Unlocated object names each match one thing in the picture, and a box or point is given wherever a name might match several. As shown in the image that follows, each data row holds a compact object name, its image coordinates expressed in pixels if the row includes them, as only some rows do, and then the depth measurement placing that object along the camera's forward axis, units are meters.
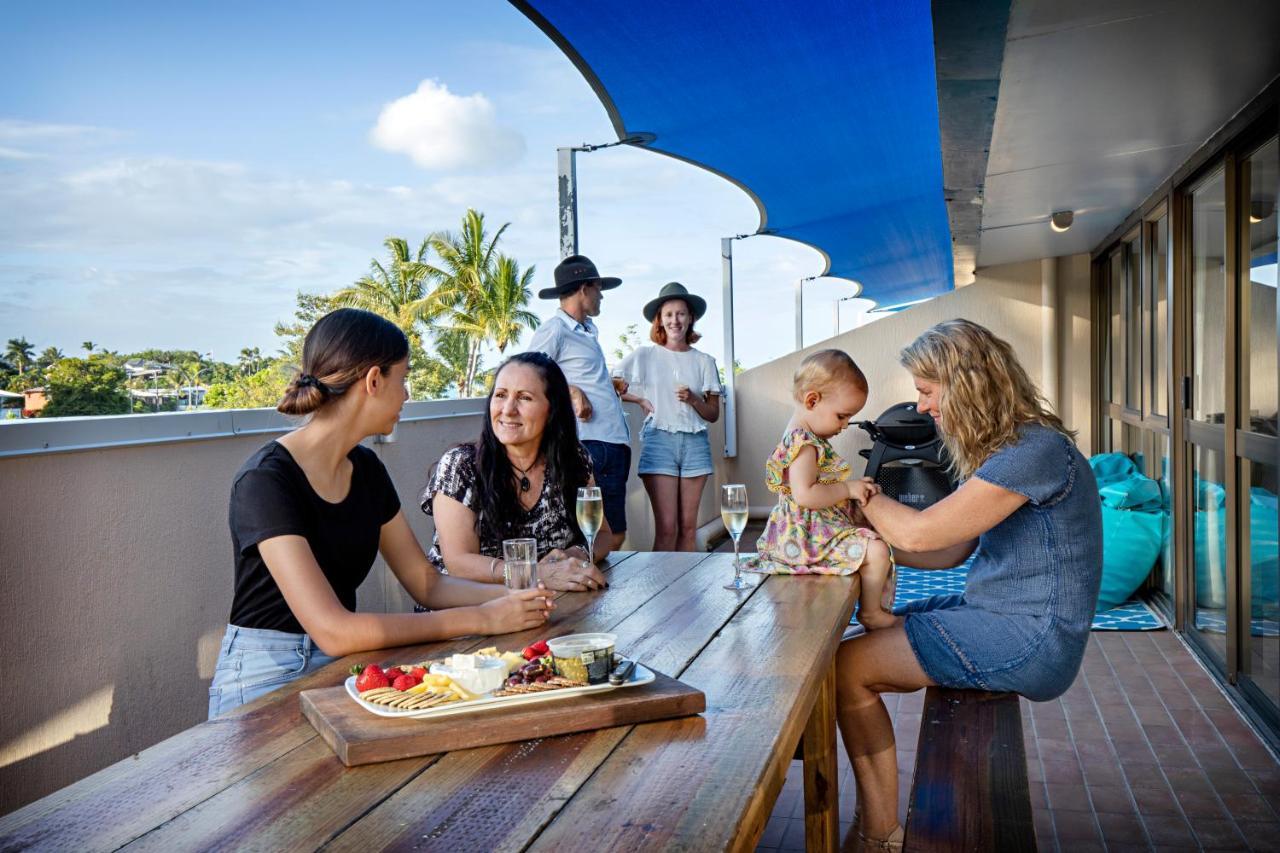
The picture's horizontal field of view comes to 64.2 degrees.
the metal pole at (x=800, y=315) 14.04
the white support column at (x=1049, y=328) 8.52
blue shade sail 3.14
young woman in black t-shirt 1.82
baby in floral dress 2.51
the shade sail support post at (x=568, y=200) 5.51
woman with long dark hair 2.63
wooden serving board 1.28
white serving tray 1.36
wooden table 1.07
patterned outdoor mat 5.02
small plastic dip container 1.47
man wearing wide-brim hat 4.75
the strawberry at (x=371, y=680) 1.45
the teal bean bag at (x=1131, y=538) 5.34
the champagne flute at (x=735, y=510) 2.38
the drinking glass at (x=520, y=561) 1.87
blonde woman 2.30
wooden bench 1.82
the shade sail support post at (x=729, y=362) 8.99
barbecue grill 7.87
